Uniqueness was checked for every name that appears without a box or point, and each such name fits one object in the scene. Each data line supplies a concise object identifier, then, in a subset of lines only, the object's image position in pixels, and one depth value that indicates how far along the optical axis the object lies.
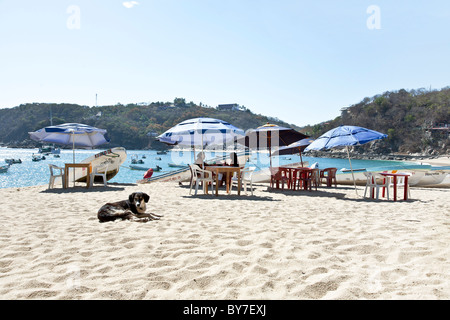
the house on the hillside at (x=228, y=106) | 126.60
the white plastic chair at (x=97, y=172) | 9.15
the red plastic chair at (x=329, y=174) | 10.36
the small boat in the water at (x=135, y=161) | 47.61
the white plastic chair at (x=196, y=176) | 7.15
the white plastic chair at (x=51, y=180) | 8.62
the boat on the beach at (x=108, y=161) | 10.48
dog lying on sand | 4.16
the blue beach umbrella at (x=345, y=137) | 7.10
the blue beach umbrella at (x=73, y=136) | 9.25
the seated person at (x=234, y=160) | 9.02
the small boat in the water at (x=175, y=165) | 42.16
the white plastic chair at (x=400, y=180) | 8.73
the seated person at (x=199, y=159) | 9.90
